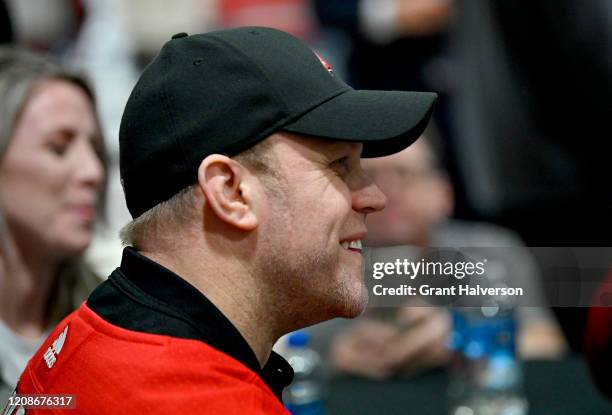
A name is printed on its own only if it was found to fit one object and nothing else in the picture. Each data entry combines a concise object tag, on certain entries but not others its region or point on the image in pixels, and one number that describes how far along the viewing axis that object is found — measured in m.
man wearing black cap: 2.52
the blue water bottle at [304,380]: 4.29
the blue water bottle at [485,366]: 4.41
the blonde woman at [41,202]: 4.47
